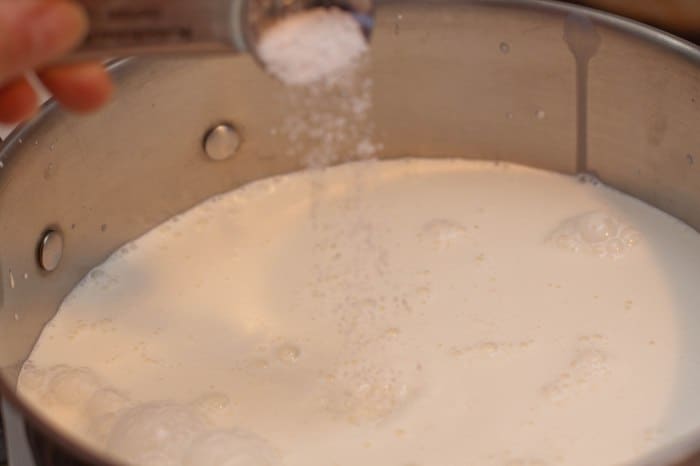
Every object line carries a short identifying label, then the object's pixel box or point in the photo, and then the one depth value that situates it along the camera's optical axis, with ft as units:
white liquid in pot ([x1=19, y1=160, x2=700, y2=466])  1.32
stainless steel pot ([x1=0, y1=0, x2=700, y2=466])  1.40
